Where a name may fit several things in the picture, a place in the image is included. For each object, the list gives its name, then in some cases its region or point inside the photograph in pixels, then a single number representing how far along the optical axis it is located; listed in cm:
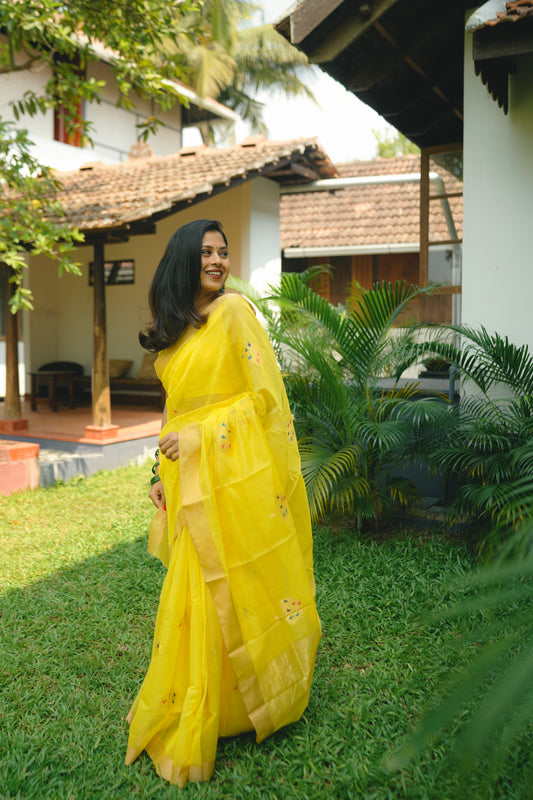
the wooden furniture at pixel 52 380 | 1010
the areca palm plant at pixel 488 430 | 390
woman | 210
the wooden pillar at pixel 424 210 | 668
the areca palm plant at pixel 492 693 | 85
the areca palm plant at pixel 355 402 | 430
